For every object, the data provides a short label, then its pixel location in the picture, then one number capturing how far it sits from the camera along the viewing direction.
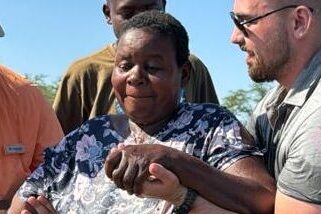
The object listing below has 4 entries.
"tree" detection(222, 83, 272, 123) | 29.47
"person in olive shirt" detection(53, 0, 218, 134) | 4.36
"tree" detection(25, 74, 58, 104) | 29.12
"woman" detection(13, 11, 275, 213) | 2.49
